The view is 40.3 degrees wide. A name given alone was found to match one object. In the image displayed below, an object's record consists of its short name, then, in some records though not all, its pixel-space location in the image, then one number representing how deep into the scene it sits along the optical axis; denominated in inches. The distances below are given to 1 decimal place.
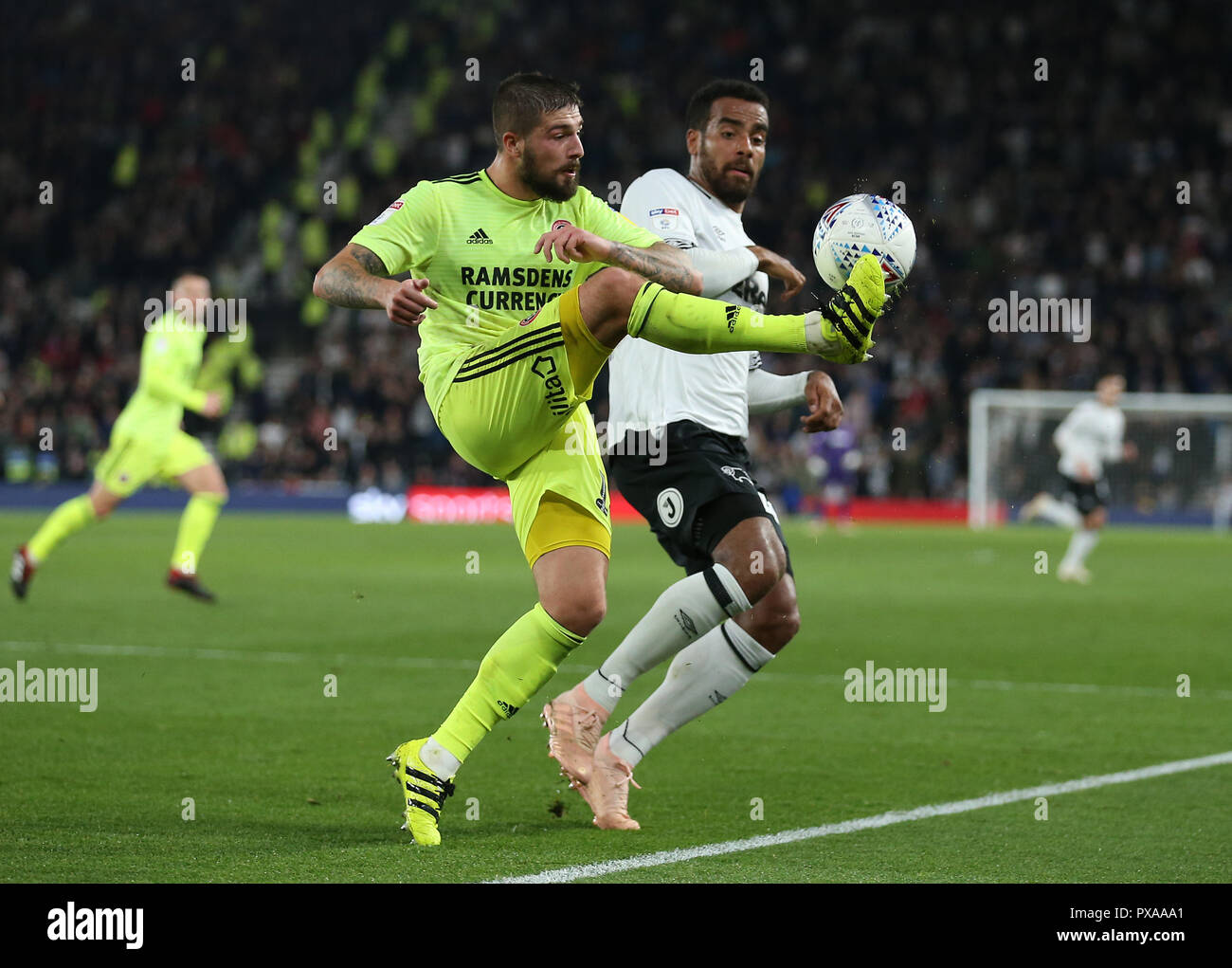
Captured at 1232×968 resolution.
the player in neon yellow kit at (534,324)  182.7
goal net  1018.7
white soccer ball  197.9
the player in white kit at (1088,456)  671.8
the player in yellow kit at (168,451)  508.1
